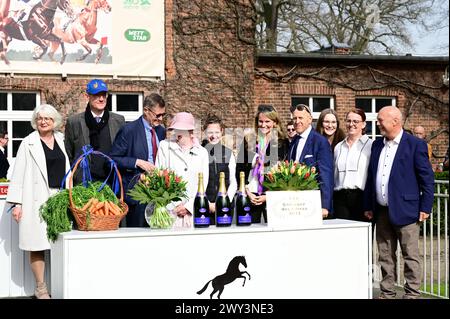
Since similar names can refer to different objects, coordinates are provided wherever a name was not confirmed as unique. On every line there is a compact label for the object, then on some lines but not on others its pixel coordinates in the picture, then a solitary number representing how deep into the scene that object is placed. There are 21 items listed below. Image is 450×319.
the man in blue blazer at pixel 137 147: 5.59
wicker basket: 4.41
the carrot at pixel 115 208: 4.51
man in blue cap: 6.02
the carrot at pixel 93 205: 4.42
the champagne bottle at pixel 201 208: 4.65
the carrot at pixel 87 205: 4.42
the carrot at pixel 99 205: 4.44
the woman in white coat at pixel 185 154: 5.17
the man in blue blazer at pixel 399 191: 5.88
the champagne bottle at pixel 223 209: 4.69
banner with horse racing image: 13.70
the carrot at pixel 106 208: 4.45
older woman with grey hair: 5.98
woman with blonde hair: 5.41
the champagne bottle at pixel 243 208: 4.76
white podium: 4.31
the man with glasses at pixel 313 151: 5.50
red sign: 7.01
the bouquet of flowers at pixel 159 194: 4.54
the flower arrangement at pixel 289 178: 4.75
